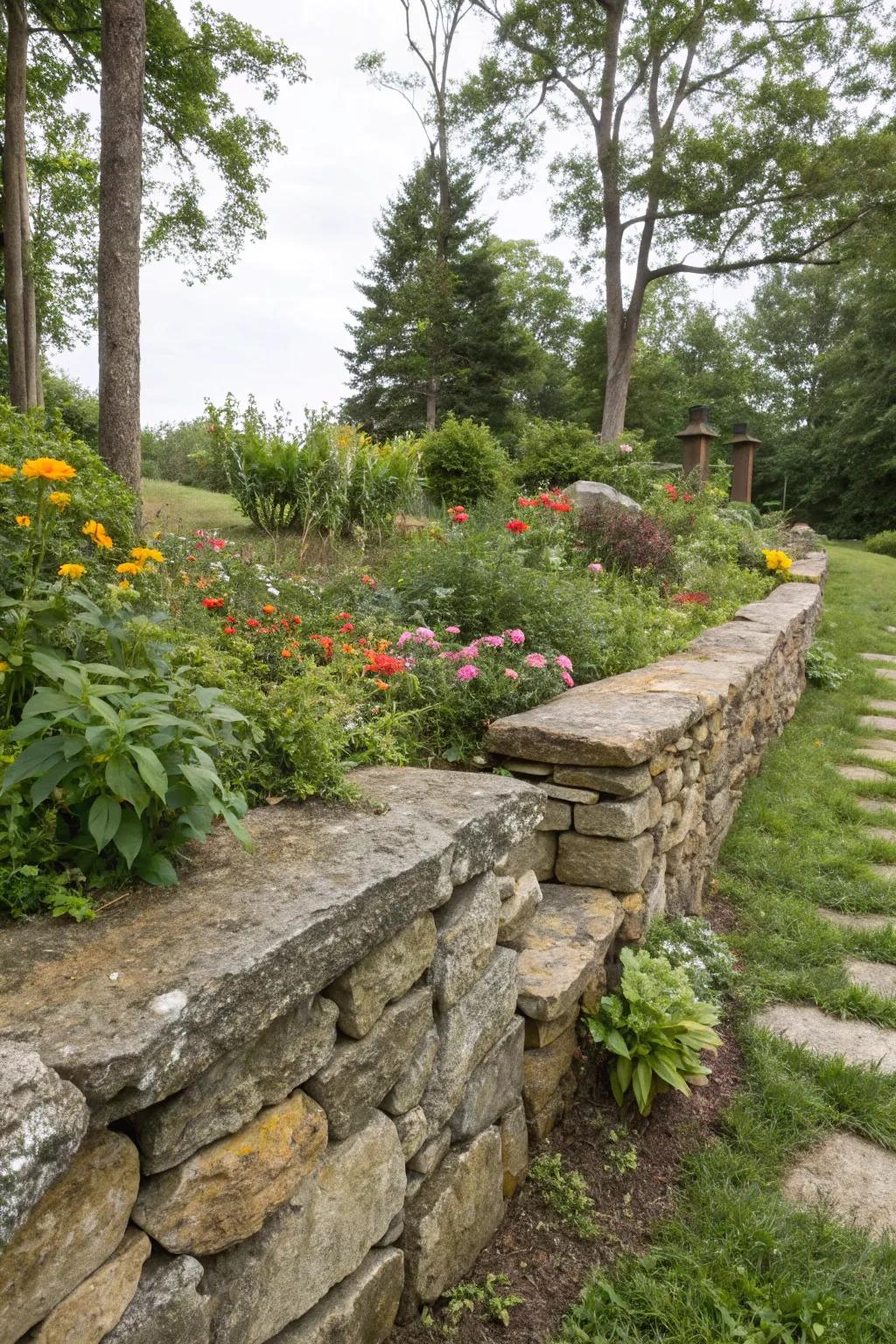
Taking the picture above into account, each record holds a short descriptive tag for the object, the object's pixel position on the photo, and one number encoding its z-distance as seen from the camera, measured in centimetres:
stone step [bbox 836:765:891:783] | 465
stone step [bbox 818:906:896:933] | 315
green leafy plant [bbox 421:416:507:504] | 847
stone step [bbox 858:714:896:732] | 561
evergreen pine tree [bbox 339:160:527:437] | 2009
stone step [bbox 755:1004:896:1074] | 243
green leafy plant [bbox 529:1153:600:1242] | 186
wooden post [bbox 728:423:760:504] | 1189
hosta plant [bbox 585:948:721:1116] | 217
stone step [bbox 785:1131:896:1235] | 189
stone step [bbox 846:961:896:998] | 276
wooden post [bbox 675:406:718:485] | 1022
